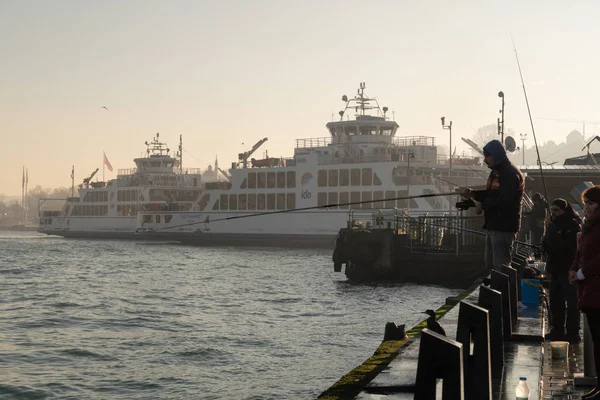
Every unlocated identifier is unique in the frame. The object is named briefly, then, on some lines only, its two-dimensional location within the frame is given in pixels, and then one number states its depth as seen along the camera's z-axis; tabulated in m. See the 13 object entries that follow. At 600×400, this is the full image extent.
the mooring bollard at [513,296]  8.88
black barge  26.48
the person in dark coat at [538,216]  16.86
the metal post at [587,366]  6.43
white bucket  7.52
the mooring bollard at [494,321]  6.89
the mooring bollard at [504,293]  7.89
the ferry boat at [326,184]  55.47
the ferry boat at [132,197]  74.75
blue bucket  11.05
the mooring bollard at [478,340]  5.48
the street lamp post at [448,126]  52.97
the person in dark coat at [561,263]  8.13
